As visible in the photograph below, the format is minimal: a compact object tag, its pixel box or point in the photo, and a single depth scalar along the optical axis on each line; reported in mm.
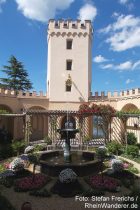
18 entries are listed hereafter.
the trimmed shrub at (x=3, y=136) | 19375
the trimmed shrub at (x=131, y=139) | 19156
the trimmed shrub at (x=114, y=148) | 16142
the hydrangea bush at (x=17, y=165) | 10727
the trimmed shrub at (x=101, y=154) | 10122
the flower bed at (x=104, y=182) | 9031
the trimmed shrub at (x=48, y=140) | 19114
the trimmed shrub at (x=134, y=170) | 11398
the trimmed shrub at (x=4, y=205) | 6286
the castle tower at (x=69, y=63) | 23688
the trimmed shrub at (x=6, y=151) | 14852
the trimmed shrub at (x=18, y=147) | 15688
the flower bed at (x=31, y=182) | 8953
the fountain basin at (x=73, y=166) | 10555
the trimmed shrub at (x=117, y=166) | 10758
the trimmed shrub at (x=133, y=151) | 15170
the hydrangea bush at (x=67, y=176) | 8773
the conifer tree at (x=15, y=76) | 33500
